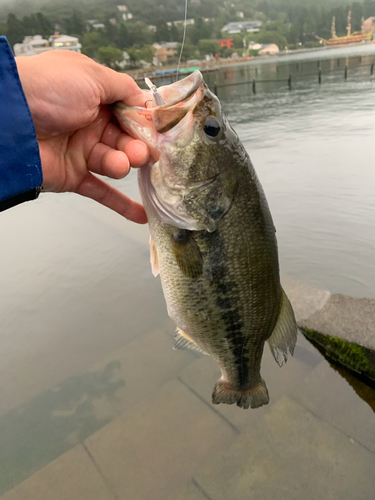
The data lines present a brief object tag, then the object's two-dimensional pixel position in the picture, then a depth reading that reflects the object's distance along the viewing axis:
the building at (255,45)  123.69
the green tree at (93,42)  83.25
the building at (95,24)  102.43
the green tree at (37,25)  90.00
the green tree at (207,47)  100.81
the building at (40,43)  82.84
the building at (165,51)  93.25
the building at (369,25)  126.06
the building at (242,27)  133.00
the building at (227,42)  109.79
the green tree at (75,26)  95.50
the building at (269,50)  123.12
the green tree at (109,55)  77.00
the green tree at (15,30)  82.73
